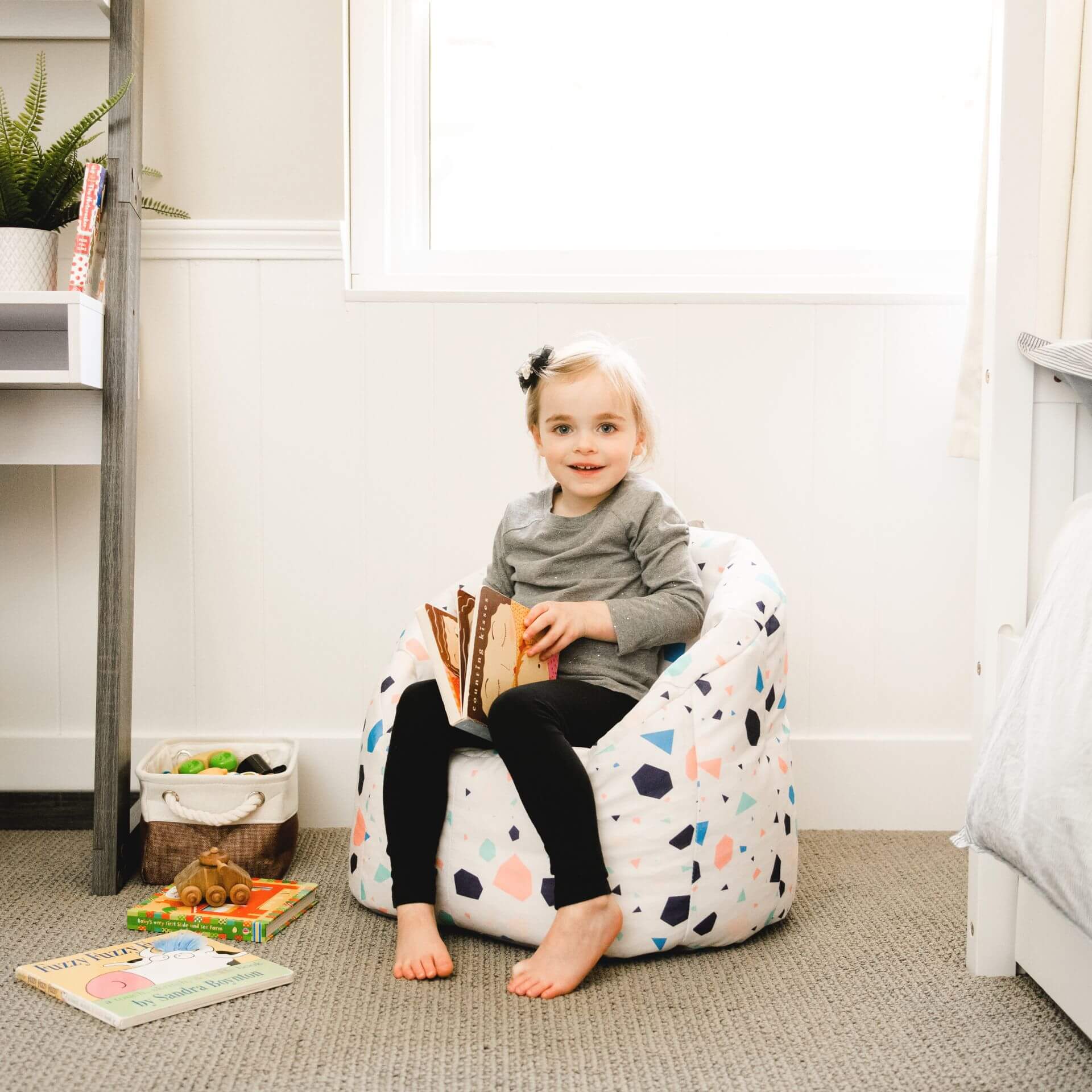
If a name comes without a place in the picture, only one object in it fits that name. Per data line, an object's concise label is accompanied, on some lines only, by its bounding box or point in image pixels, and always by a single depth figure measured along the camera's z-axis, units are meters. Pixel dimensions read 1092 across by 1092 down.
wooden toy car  1.41
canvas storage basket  1.54
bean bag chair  1.27
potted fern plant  1.47
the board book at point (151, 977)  1.15
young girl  1.24
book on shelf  1.49
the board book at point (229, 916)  1.35
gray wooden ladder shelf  1.54
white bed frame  1.17
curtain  1.52
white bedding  0.91
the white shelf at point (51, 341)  1.44
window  1.90
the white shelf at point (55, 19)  1.62
